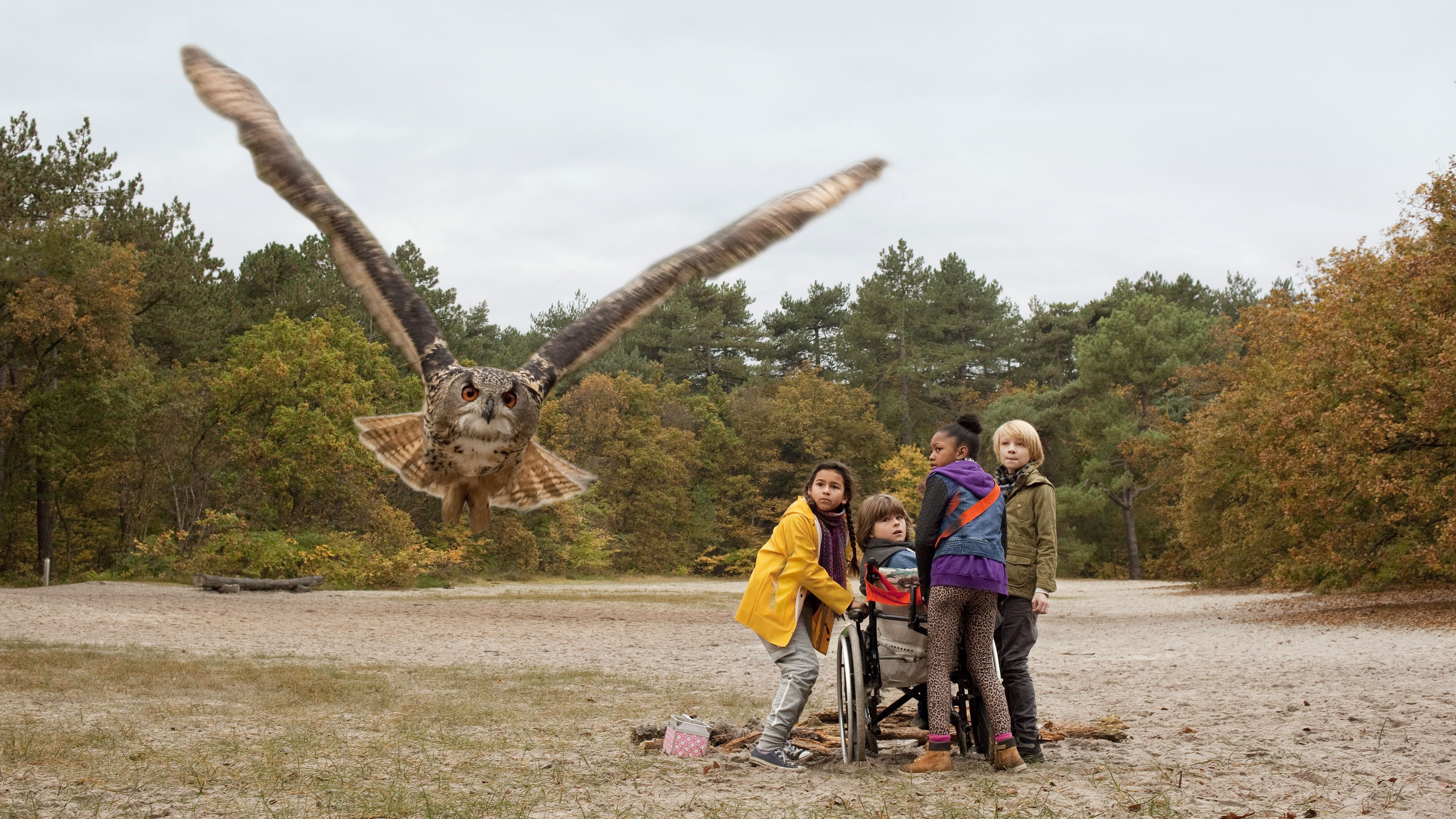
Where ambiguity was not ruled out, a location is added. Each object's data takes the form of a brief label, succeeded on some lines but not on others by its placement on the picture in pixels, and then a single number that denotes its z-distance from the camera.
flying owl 4.53
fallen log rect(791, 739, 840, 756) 6.04
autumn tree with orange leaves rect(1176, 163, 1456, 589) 15.89
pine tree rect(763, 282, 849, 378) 62.84
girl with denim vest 5.34
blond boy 5.67
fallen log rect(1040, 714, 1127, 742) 6.28
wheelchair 5.62
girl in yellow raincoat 5.49
